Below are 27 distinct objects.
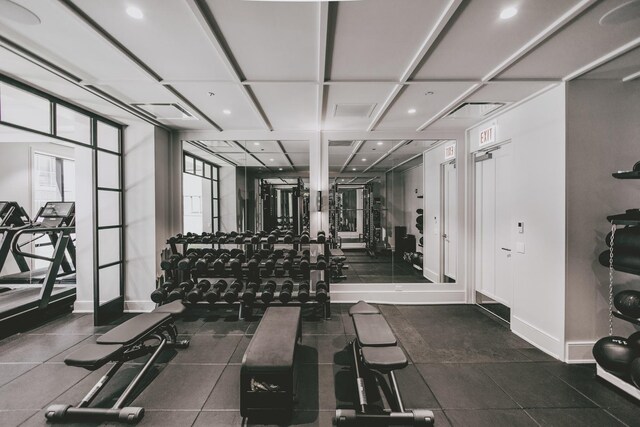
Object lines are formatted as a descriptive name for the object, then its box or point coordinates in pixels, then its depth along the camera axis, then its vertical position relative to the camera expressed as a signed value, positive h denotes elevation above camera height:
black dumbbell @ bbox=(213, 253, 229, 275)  3.35 -0.69
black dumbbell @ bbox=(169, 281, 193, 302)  3.26 -1.00
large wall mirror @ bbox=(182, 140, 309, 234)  4.62 +0.47
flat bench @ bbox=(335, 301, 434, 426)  1.71 -1.30
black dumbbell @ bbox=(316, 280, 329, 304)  3.30 -1.04
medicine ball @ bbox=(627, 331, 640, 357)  1.87 -0.97
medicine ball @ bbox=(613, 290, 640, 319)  1.92 -0.70
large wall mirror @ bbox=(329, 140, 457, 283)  4.55 +0.05
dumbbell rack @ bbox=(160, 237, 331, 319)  3.46 -0.87
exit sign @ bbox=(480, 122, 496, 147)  3.45 +1.02
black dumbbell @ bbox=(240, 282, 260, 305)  3.30 -1.06
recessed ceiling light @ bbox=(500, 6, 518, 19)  1.58 +1.21
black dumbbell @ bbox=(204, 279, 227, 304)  3.25 -1.03
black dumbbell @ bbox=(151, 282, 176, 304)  3.21 -1.00
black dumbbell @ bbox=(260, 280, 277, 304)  3.30 -1.03
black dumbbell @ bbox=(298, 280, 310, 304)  3.26 -1.03
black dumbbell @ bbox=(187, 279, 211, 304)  3.26 -1.01
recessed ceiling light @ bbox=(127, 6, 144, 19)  1.59 +1.24
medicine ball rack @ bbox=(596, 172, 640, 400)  1.94 -0.81
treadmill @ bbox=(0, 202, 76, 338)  3.16 -1.11
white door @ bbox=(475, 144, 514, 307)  3.33 -0.22
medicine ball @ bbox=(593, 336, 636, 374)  1.85 -1.05
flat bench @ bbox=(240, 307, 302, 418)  1.79 -1.20
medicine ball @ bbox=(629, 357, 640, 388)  1.70 -1.07
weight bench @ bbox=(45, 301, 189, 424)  1.80 -1.12
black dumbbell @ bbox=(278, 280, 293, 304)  3.30 -1.04
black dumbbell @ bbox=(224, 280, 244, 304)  3.26 -1.03
